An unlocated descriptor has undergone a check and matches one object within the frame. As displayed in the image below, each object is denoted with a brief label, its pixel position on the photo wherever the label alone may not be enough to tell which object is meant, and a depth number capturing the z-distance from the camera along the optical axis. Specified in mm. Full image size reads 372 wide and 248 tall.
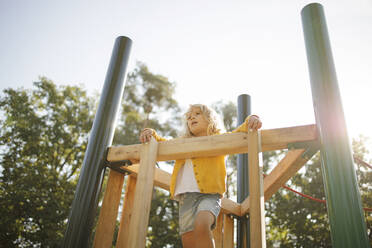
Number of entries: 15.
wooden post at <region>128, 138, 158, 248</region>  1752
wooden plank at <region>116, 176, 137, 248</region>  2455
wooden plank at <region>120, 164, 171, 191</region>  2732
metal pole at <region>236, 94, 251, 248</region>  3508
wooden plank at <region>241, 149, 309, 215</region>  2143
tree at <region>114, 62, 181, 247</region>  16281
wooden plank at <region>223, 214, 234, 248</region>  3397
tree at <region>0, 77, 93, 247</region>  12031
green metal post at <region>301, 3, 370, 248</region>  1518
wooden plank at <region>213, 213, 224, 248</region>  3228
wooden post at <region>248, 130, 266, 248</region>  1477
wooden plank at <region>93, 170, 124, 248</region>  2332
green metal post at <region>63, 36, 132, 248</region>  2230
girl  1888
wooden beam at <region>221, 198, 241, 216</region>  3183
